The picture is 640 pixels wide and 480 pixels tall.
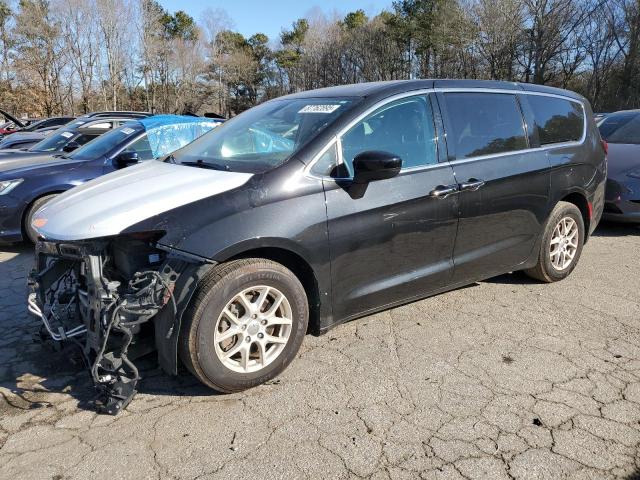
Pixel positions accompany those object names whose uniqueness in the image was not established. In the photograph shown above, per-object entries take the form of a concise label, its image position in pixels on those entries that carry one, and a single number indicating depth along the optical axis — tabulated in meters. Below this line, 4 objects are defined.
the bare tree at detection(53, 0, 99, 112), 37.25
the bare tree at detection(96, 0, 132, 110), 37.56
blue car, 5.87
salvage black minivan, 2.71
